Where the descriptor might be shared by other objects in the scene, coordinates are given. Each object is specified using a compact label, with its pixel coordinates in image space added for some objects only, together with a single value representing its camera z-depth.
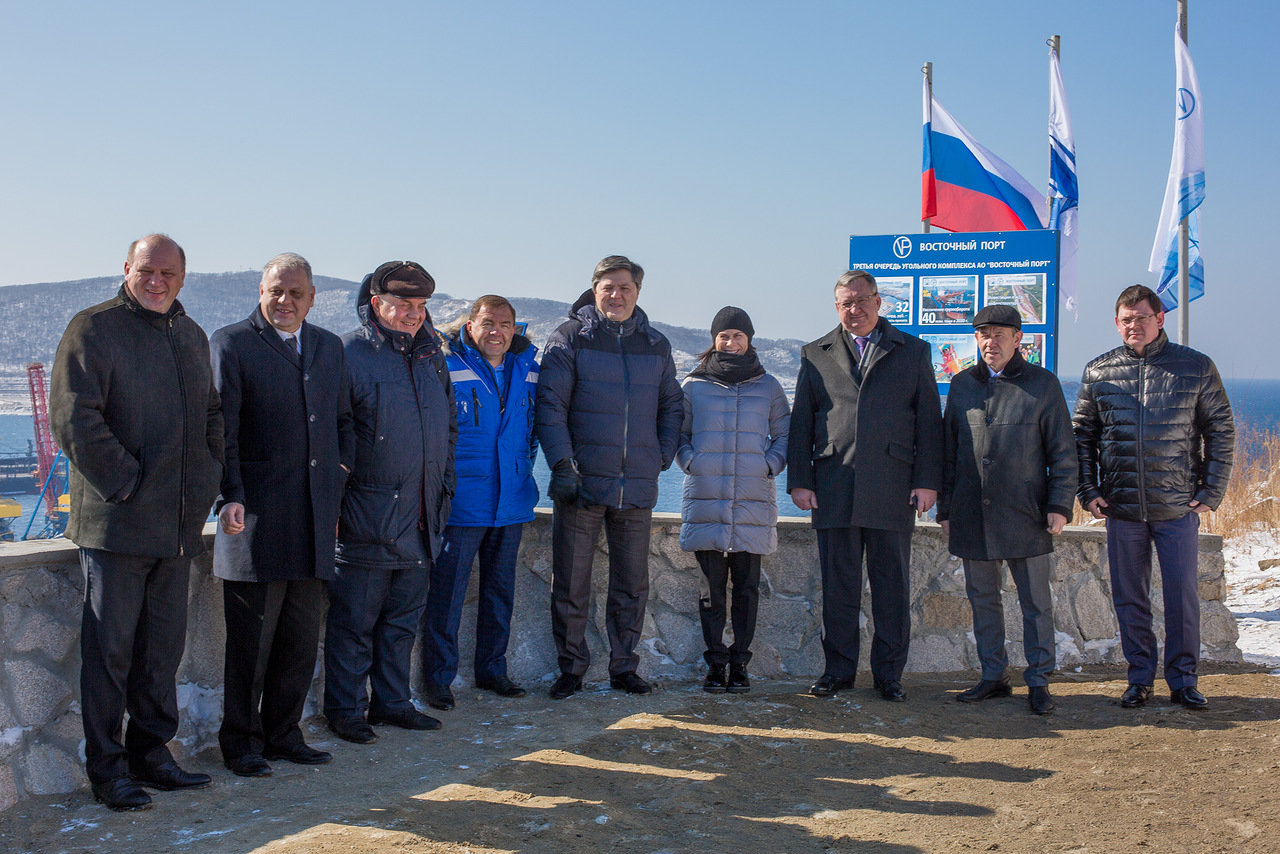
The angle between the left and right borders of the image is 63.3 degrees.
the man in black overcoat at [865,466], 4.81
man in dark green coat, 3.13
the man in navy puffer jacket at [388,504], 4.08
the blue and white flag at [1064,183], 7.93
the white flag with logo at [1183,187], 7.67
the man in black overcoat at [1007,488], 4.61
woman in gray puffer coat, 4.89
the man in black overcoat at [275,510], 3.63
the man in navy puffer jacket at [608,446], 4.77
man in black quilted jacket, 4.52
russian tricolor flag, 7.38
